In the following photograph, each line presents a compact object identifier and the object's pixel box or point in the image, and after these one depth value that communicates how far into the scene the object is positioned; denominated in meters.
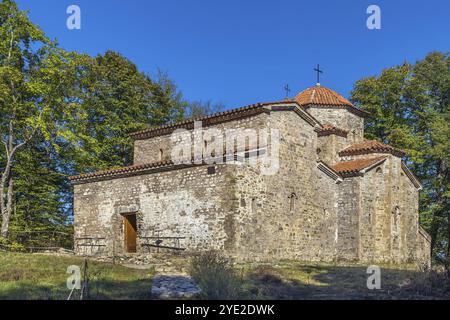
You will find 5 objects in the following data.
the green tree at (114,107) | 32.81
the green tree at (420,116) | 32.31
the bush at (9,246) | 22.36
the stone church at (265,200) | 18.61
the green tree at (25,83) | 24.55
